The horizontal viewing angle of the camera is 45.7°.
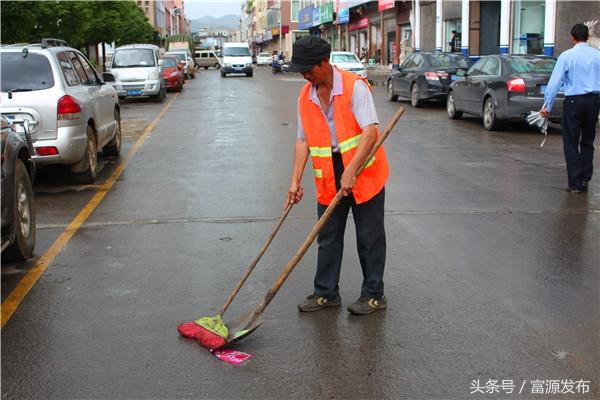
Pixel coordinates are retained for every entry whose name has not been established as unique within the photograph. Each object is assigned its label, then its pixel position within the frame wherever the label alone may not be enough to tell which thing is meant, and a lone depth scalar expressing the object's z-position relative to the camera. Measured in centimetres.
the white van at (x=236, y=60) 4519
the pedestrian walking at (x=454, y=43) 3325
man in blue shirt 848
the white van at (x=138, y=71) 2305
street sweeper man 432
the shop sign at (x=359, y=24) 5029
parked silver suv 846
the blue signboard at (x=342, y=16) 5466
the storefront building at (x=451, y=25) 2470
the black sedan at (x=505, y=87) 1362
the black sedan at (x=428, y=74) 1906
